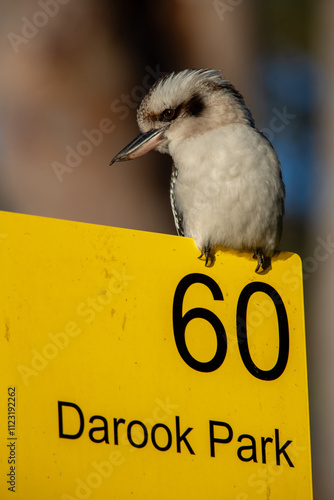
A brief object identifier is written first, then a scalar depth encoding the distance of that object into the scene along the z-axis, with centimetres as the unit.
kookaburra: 526
